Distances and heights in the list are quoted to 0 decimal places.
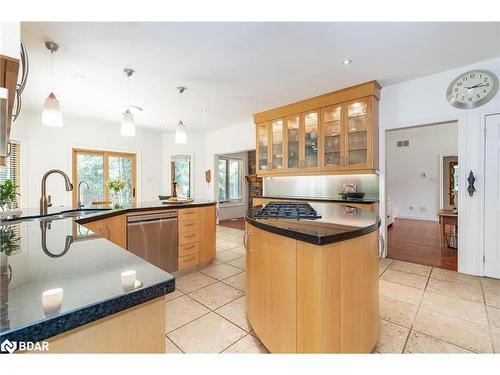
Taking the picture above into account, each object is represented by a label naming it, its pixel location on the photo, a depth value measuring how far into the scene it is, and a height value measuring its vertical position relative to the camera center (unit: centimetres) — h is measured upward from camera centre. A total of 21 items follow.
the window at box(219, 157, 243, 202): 690 +18
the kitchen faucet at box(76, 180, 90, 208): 496 -17
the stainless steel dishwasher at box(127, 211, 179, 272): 250 -61
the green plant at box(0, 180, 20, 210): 186 -6
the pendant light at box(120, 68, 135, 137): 256 +68
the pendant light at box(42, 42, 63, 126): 206 +67
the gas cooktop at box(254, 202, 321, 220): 153 -20
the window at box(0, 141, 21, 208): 406 +40
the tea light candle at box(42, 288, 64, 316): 45 -25
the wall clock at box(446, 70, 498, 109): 265 +114
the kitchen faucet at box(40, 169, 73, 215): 195 -11
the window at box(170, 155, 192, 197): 640 +34
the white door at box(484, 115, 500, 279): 263 -18
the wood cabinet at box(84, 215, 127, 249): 203 -41
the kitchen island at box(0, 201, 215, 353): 44 -25
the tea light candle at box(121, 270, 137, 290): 56 -24
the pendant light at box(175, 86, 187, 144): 295 +65
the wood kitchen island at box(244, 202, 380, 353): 110 -53
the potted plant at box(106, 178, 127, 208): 303 +0
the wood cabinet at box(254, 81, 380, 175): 333 +85
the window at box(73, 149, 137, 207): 501 +32
